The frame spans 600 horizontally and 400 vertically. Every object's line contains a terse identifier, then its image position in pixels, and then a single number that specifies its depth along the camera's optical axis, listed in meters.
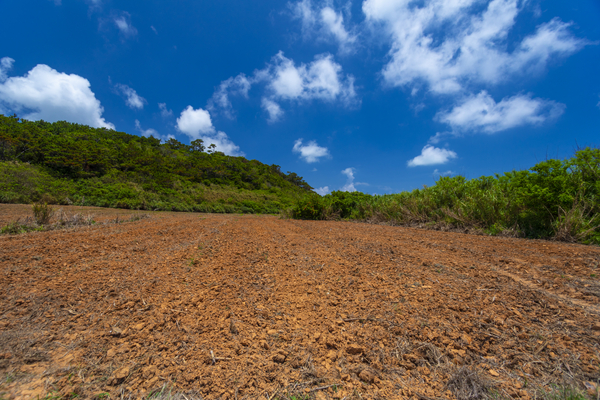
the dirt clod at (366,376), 1.17
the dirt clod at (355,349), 1.37
